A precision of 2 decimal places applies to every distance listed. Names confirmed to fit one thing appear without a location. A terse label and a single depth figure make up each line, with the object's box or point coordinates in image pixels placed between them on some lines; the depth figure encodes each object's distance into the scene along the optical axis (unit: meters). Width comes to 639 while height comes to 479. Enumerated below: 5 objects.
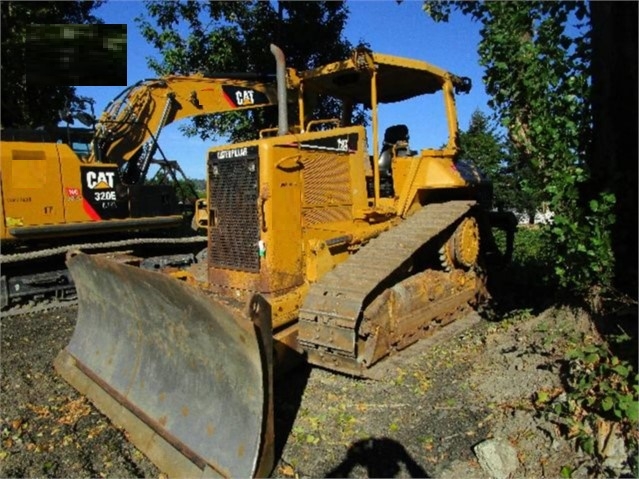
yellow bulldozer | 3.42
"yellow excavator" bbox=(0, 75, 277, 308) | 7.37
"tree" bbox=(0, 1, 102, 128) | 10.84
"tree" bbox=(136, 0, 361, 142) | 11.12
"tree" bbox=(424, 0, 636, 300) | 4.03
